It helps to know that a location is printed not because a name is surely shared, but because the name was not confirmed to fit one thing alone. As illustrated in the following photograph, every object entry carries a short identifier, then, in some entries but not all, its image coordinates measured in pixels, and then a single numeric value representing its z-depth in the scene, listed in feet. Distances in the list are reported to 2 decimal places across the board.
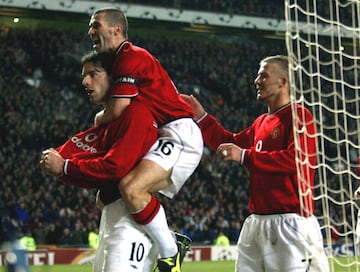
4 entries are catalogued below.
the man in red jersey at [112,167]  28.40
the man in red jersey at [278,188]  31.71
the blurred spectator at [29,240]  100.18
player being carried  28.91
